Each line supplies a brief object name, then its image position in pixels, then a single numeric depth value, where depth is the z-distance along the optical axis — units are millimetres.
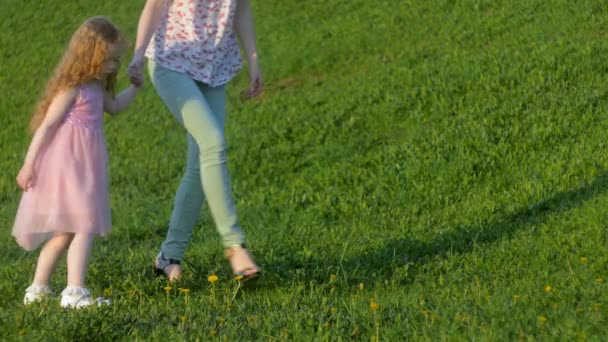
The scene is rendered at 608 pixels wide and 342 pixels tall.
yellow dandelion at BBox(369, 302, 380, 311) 9477
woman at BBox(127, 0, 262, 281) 11047
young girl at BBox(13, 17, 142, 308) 10594
